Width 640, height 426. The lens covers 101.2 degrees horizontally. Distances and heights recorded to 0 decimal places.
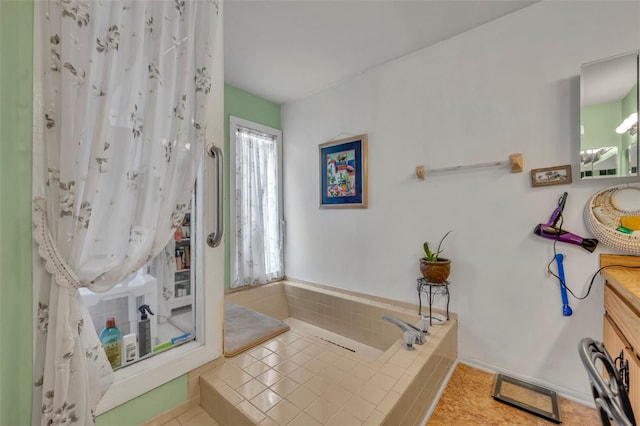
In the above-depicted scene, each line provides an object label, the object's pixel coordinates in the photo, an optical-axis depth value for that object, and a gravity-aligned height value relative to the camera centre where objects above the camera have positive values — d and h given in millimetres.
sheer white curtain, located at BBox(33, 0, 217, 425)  708 +146
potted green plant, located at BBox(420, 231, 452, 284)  1619 -352
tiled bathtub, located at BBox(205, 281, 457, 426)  954 -727
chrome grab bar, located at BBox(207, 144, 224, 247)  1158 +67
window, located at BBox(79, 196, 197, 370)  988 -385
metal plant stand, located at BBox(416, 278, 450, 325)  1682 -539
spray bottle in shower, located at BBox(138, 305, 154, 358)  1057 -486
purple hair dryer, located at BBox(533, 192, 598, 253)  1311 -120
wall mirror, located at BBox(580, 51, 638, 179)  1212 +443
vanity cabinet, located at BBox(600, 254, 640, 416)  842 -407
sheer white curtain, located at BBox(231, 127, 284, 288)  2449 +18
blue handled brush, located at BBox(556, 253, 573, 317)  1352 -411
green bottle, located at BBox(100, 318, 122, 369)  956 -478
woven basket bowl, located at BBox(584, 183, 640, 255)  1204 -64
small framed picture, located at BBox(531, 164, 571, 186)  1359 +184
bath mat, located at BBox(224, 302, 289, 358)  1402 -720
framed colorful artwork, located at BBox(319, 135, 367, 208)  2184 +338
